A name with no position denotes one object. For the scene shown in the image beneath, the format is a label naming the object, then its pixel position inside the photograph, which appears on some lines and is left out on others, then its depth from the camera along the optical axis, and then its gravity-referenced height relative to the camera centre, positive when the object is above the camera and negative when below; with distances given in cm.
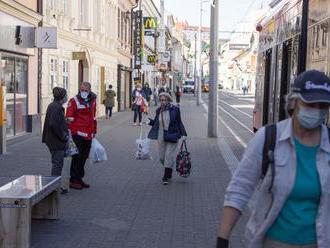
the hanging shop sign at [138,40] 4082 +204
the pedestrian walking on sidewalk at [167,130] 1041 -104
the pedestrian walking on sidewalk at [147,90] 3724 -128
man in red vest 962 -88
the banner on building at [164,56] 5413 +127
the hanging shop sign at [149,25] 4331 +323
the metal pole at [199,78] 4616 -57
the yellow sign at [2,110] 1334 -97
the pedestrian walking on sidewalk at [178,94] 4638 -182
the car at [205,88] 9496 -265
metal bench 616 -153
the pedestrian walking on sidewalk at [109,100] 2736 -143
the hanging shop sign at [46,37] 1683 +85
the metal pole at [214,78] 1930 -21
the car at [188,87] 9138 -252
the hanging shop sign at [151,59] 4494 +81
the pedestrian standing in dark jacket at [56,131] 891 -94
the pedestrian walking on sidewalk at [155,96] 4494 -205
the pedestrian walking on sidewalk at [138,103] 2380 -132
